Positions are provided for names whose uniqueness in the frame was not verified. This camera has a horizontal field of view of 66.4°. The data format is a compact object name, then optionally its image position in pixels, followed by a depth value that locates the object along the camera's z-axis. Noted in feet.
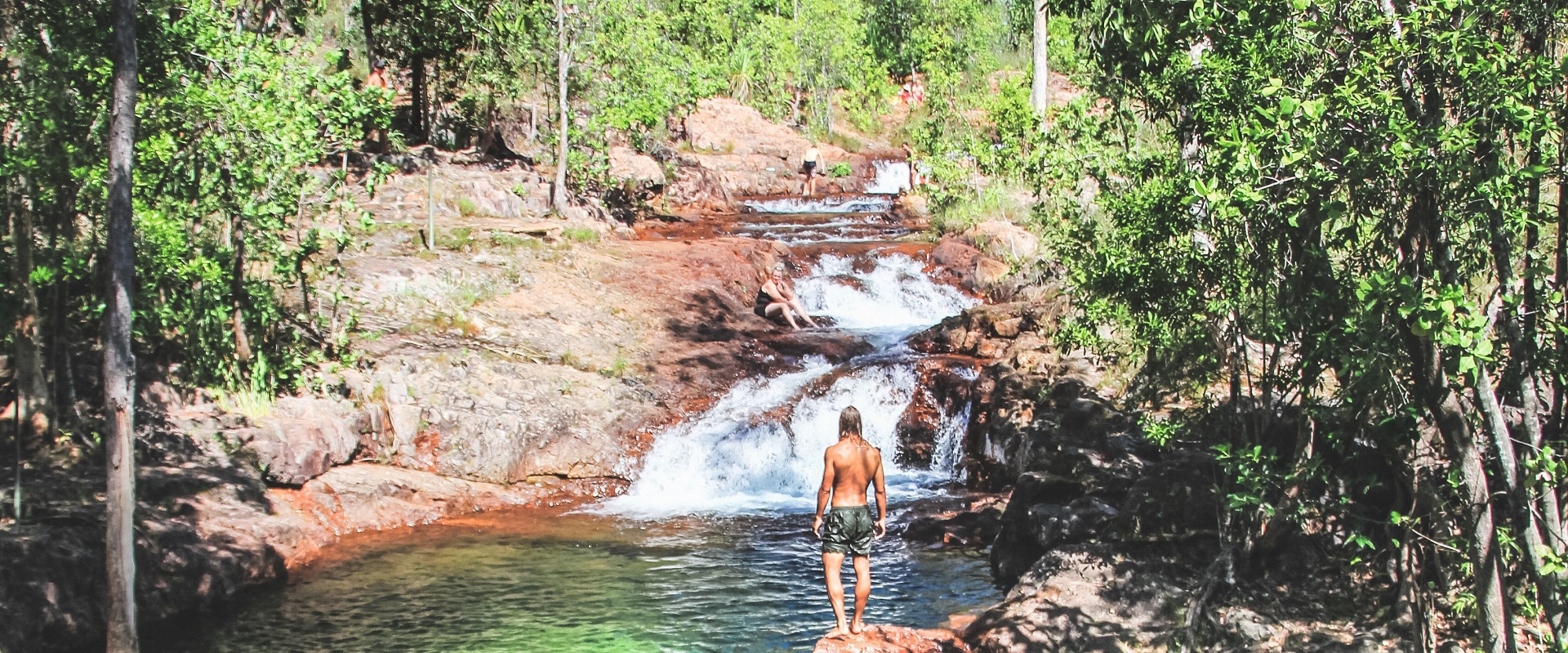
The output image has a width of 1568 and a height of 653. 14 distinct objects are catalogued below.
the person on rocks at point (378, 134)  74.54
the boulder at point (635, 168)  90.33
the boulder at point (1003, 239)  74.02
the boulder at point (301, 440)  40.50
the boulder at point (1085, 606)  27.27
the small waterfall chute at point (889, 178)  120.57
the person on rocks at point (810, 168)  108.17
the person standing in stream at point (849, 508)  28.43
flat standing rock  28.02
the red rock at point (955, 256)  74.95
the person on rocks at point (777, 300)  64.44
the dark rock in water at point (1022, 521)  35.45
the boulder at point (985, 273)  72.59
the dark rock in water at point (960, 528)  40.42
